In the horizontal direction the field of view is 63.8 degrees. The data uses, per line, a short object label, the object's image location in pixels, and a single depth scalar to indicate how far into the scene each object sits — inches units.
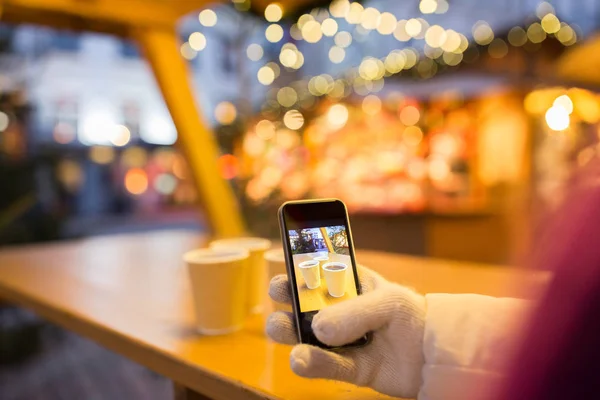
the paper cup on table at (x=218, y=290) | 27.7
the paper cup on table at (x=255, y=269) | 31.2
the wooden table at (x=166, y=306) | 22.2
